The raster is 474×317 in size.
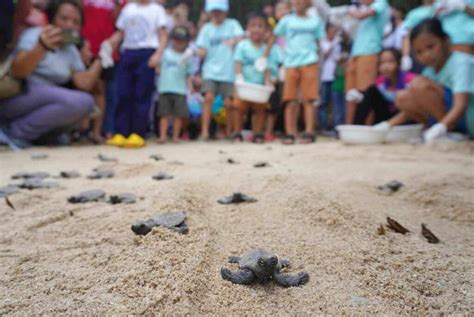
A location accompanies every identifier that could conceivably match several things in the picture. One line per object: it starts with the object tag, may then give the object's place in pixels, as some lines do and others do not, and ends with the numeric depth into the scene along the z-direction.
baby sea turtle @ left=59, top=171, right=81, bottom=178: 2.11
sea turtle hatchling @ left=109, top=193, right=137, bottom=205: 1.54
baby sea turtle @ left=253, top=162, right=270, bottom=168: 2.31
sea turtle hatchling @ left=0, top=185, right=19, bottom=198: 1.68
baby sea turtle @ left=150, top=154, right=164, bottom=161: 2.69
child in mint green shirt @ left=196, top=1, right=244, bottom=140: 4.41
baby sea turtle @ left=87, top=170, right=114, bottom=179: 2.07
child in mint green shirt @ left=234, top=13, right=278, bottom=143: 4.47
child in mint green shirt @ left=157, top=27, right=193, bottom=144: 4.19
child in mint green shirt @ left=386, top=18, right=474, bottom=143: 3.27
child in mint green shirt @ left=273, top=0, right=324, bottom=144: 4.16
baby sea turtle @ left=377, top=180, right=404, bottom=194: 1.73
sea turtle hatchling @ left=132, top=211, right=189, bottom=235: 1.17
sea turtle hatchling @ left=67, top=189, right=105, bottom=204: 1.57
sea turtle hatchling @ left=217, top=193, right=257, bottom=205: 1.52
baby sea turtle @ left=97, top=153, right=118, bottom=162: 2.65
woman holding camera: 3.33
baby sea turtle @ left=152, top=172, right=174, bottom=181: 1.97
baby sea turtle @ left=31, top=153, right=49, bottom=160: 2.82
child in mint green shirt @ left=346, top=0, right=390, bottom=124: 4.16
